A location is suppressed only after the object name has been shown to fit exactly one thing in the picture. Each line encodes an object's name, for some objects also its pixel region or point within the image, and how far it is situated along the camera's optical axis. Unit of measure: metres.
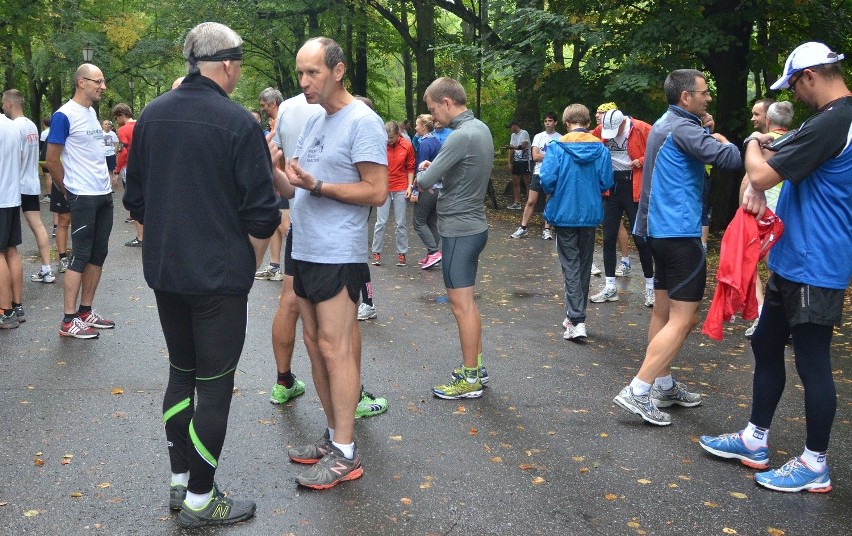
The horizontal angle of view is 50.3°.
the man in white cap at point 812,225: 4.53
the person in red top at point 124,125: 14.91
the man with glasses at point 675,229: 5.72
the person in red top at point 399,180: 12.77
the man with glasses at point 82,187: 7.96
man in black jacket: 3.94
